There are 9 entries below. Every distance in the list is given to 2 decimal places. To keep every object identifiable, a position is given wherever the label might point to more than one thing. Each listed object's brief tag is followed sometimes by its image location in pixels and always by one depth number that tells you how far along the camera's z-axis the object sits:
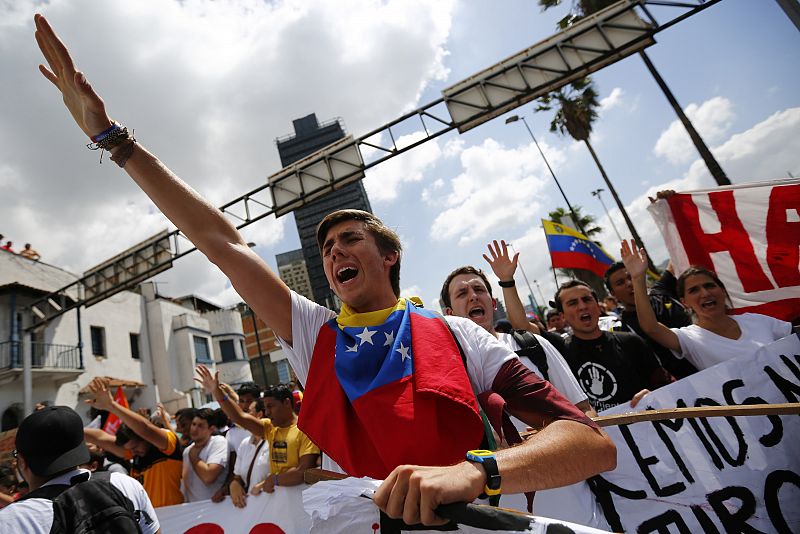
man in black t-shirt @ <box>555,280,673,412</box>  3.25
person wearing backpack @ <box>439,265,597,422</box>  2.59
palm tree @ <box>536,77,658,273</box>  22.78
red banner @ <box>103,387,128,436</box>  6.37
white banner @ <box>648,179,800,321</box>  4.32
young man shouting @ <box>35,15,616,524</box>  1.05
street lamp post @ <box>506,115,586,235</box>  25.91
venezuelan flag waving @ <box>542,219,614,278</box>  8.20
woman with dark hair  3.30
